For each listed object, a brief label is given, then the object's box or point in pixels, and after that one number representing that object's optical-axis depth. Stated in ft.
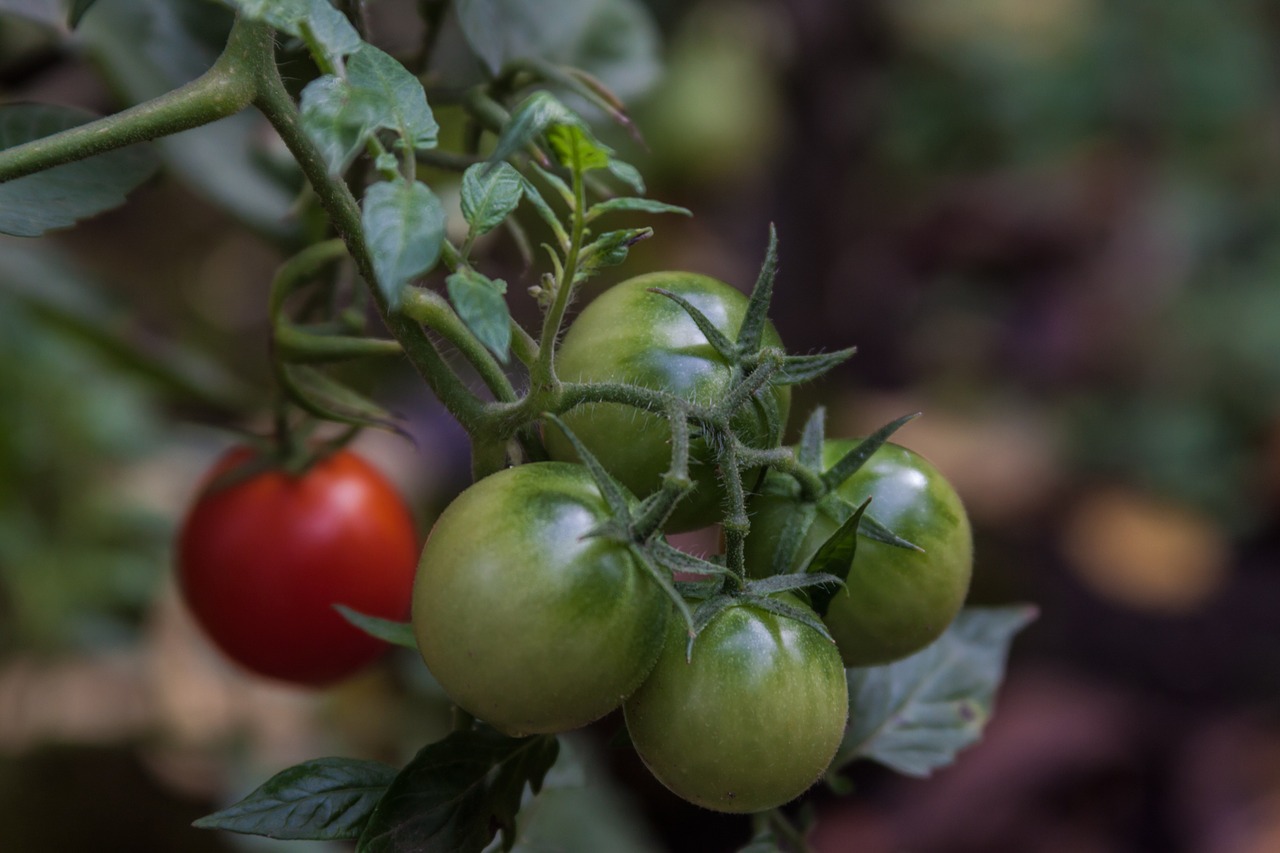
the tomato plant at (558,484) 1.45
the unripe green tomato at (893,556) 1.79
